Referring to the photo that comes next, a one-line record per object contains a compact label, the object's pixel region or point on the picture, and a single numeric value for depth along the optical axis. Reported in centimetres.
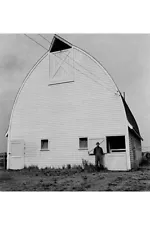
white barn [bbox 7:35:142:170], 831
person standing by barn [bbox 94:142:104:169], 808
